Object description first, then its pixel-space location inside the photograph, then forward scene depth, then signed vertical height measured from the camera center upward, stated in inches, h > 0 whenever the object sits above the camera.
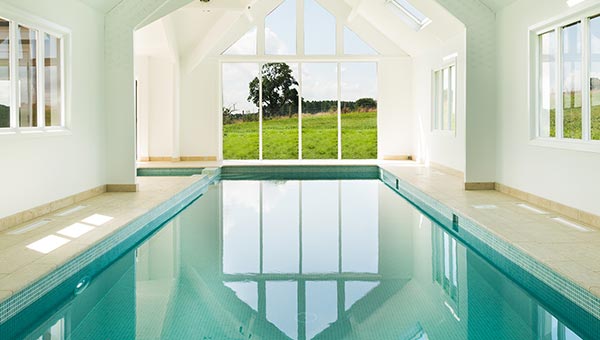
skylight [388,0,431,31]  478.8 +123.2
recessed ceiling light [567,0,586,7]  258.1 +70.3
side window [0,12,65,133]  251.0 +41.4
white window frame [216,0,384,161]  586.2 +107.5
